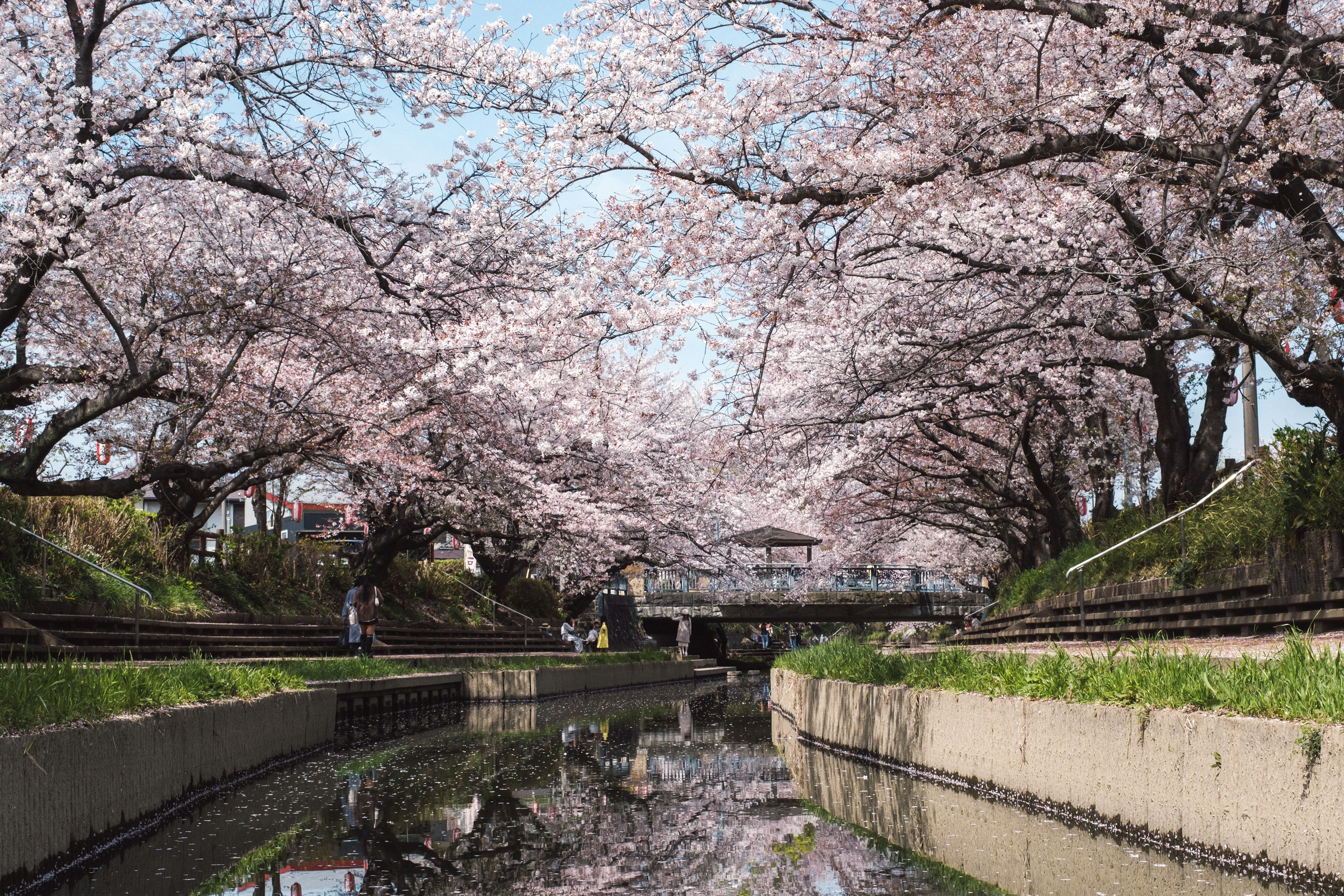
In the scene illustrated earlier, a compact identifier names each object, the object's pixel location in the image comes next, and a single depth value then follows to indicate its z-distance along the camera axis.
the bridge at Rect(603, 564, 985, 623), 43.12
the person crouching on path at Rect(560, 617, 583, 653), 31.23
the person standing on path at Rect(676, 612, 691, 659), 42.16
